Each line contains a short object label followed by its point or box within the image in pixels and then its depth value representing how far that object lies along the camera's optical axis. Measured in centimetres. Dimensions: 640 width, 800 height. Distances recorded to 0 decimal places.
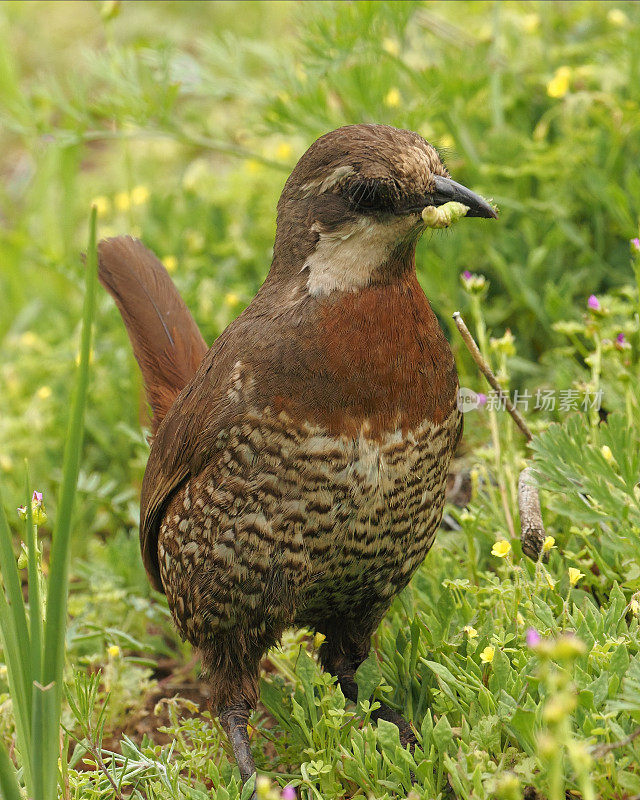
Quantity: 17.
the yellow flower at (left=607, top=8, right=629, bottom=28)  789
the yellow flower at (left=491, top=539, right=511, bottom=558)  446
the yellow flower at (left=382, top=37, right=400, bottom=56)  881
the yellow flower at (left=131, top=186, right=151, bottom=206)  887
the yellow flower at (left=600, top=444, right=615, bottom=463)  455
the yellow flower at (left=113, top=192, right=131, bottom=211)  871
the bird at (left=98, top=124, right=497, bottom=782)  414
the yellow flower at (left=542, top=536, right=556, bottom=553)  456
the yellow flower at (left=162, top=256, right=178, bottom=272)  828
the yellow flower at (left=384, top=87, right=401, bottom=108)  774
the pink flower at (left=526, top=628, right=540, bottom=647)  278
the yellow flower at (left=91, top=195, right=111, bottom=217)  1009
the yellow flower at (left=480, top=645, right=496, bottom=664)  410
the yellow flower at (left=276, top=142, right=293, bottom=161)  896
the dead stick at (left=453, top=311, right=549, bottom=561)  495
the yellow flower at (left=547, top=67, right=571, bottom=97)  728
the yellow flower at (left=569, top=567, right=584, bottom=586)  438
